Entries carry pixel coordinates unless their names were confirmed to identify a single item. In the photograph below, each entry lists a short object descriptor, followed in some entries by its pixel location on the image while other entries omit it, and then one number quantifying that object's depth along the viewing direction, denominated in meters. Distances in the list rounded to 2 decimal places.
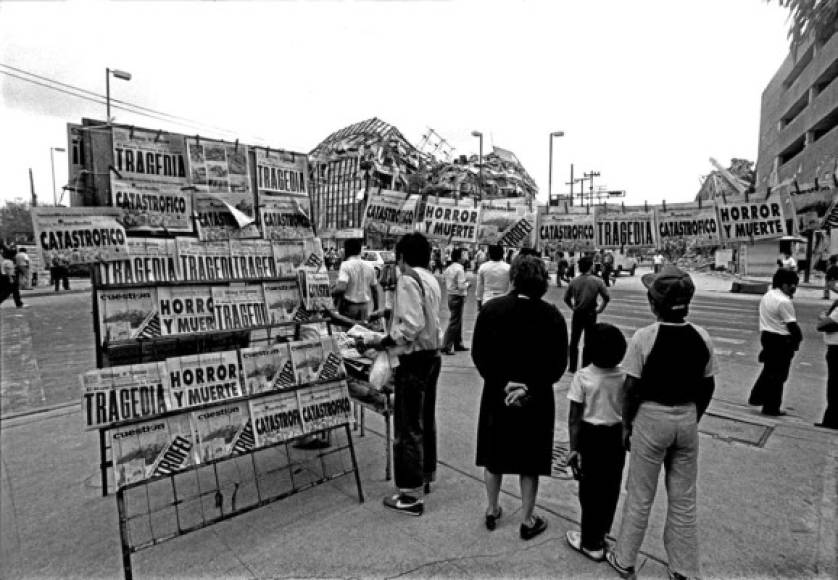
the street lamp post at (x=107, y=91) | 14.62
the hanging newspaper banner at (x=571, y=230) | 5.19
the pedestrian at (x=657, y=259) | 22.83
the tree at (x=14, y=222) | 53.53
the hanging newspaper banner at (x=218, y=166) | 3.21
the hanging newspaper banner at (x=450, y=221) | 5.13
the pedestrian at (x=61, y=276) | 21.58
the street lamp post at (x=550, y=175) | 23.83
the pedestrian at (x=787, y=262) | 12.85
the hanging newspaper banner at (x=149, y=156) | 2.91
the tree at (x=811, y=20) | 2.79
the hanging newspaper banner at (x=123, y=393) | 2.65
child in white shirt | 2.76
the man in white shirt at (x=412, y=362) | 3.33
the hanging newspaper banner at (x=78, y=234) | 2.58
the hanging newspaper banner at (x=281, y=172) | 3.53
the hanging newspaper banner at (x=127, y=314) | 2.85
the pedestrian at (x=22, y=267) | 17.67
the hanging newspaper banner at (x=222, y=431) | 3.00
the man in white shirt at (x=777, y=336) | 5.23
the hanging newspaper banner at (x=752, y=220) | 4.53
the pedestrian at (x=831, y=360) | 4.82
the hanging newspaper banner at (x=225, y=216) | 3.26
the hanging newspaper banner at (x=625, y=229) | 4.96
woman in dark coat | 2.86
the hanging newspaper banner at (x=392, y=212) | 4.98
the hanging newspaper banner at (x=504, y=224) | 5.16
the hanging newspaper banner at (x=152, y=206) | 2.91
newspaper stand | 2.95
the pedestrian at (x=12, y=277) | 14.49
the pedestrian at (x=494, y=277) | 7.40
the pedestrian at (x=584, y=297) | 6.98
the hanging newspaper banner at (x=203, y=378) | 2.96
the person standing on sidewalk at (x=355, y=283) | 6.46
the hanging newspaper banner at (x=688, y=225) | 4.76
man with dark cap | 2.51
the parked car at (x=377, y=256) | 25.75
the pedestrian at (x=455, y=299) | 8.38
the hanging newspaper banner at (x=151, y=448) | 2.71
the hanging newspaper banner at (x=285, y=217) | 3.56
